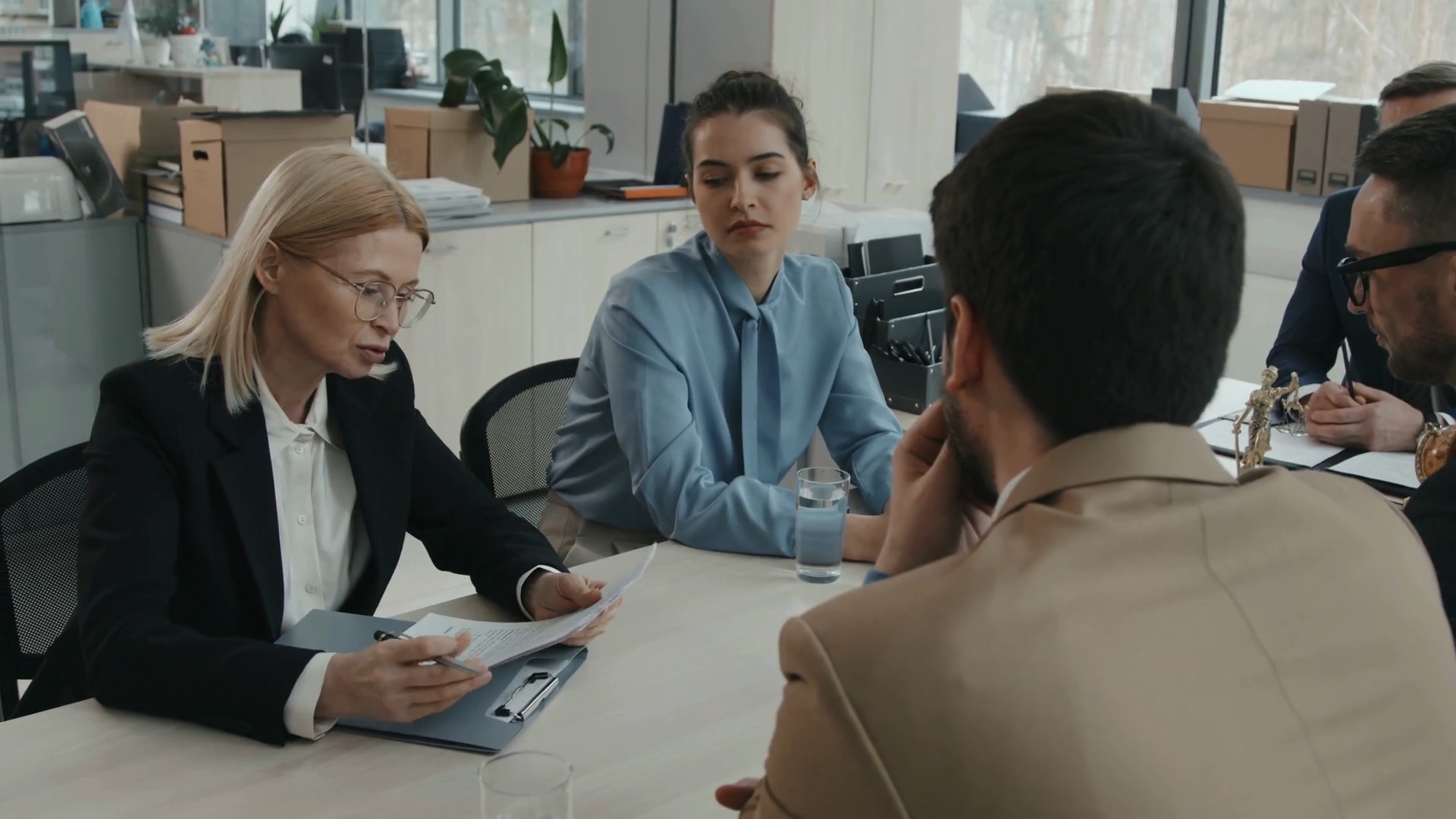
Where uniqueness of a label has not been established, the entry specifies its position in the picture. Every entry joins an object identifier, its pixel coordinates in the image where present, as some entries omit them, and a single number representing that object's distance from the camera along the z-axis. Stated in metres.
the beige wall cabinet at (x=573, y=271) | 4.05
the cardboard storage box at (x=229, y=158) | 3.60
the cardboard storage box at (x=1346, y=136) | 4.00
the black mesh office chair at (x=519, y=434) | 2.17
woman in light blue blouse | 2.02
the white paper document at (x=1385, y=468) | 2.13
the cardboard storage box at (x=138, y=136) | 3.99
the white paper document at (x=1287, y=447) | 2.25
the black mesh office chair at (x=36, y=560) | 1.62
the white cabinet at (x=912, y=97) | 4.66
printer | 3.67
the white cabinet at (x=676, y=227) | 4.32
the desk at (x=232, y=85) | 4.60
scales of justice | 2.17
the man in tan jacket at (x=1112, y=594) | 0.78
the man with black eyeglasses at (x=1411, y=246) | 1.85
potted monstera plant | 4.01
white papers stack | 3.77
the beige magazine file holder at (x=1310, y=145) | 4.15
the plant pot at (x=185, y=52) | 4.63
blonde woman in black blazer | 1.47
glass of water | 1.77
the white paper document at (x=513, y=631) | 1.46
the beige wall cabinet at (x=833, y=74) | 4.37
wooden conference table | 1.22
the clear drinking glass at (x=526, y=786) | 1.09
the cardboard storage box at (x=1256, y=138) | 4.23
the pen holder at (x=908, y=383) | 2.72
